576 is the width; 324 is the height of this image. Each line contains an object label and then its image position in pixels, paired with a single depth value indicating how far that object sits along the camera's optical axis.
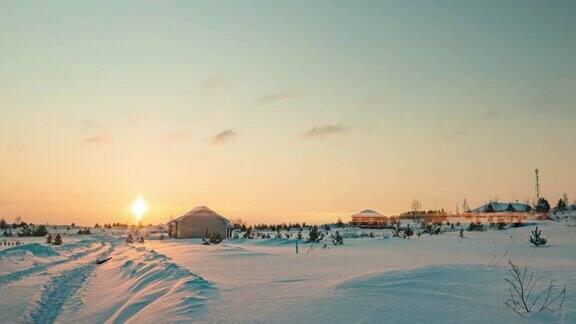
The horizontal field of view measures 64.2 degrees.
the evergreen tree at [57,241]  30.20
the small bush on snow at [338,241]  24.77
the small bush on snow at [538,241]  17.59
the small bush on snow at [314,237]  26.91
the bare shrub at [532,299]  5.52
